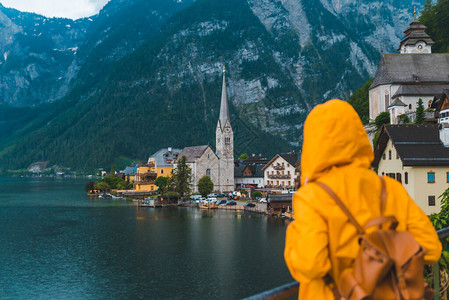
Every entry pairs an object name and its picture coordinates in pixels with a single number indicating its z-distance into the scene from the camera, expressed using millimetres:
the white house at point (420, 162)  28578
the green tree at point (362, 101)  76069
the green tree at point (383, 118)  54909
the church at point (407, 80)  56094
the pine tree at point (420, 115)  44125
